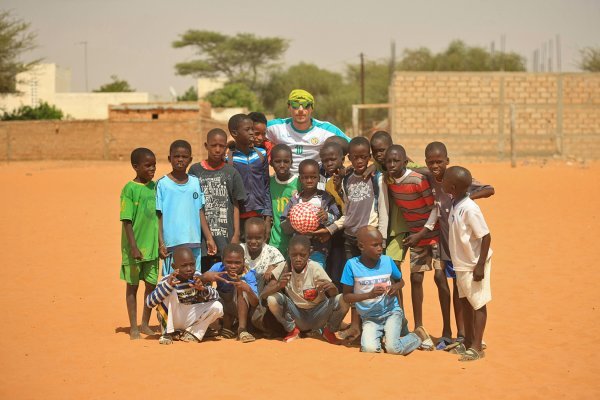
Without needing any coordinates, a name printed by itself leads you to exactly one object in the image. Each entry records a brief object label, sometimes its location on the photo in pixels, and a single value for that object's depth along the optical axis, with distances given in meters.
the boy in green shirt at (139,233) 6.86
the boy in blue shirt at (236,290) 6.63
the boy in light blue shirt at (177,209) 6.83
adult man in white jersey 7.39
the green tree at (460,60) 54.28
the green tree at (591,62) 42.97
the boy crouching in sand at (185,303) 6.63
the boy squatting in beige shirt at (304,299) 6.64
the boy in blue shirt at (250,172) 7.20
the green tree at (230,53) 61.56
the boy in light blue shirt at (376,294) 6.37
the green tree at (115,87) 65.31
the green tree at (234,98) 53.22
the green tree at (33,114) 39.44
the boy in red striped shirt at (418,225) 6.60
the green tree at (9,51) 38.59
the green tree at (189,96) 62.59
